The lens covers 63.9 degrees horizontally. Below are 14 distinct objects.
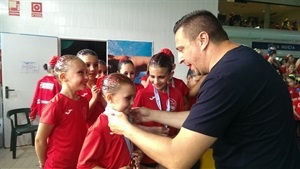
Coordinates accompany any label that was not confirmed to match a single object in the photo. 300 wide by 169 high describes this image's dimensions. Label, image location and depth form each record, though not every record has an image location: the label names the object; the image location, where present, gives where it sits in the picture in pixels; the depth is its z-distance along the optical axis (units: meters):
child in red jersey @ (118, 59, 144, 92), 2.89
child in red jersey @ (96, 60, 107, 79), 3.42
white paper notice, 4.87
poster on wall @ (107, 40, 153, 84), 5.45
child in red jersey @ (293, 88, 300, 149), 4.60
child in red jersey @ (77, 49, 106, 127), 2.08
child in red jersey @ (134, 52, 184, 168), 2.15
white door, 4.76
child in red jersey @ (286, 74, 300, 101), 4.72
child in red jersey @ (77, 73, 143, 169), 1.30
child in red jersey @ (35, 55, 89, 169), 1.70
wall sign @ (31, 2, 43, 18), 5.01
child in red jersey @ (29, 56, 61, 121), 4.17
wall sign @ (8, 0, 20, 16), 4.92
